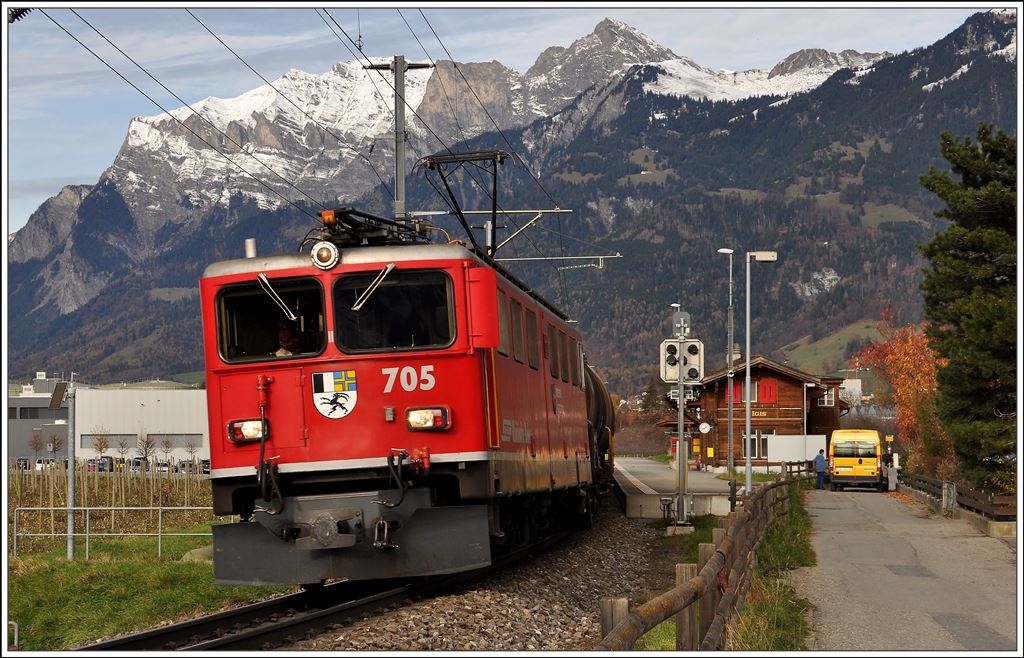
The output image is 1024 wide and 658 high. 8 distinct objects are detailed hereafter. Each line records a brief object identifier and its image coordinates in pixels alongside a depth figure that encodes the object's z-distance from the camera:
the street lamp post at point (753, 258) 40.00
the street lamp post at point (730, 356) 47.24
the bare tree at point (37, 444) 102.82
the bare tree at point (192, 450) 96.25
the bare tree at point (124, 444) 97.13
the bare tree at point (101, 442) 90.95
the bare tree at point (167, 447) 97.38
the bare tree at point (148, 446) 94.25
